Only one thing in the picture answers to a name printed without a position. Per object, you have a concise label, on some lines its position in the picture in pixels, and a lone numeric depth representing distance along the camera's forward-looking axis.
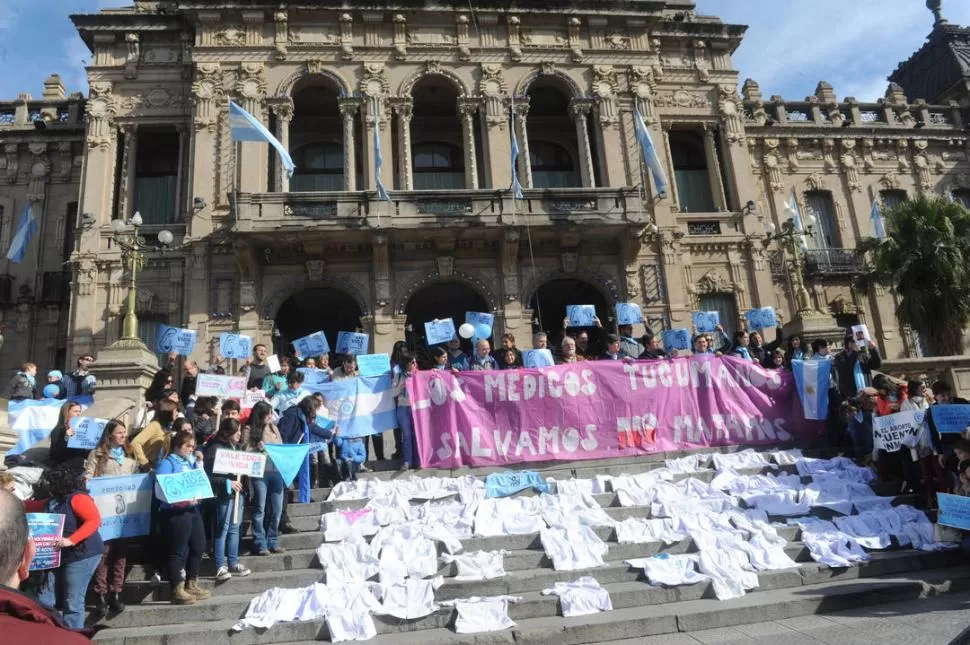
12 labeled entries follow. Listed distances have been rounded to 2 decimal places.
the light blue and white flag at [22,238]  18.56
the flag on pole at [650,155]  19.06
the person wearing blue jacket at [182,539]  6.47
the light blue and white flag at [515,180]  18.64
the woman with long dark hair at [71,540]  5.76
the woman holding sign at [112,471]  6.37
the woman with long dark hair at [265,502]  7.44
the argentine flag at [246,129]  16.45
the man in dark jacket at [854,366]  11.24
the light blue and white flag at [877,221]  23.25
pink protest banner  10.54
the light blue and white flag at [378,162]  18.22
